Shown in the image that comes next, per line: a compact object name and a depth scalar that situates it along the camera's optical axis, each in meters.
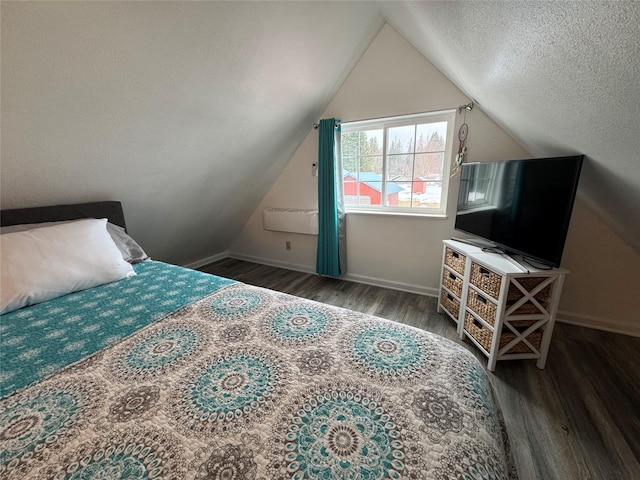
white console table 1.54
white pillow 1.27
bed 0.59
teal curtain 2.69
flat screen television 1.39
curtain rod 2.16
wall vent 3.07
